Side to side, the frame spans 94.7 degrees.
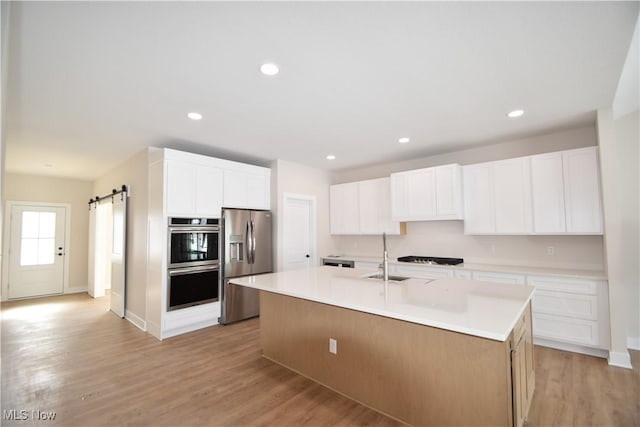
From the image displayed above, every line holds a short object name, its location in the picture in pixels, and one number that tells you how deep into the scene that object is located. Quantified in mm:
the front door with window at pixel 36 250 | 6086
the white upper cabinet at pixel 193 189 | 3874
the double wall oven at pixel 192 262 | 3840
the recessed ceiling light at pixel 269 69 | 2219
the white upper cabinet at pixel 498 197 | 3754
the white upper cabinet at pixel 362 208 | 5191
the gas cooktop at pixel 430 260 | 4406
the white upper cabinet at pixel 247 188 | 4500
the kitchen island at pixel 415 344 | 1685
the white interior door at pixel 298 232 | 5203
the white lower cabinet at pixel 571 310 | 3082
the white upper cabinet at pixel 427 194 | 4258
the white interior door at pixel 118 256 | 4758
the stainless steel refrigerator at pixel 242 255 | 4332
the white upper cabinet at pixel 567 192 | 3287
